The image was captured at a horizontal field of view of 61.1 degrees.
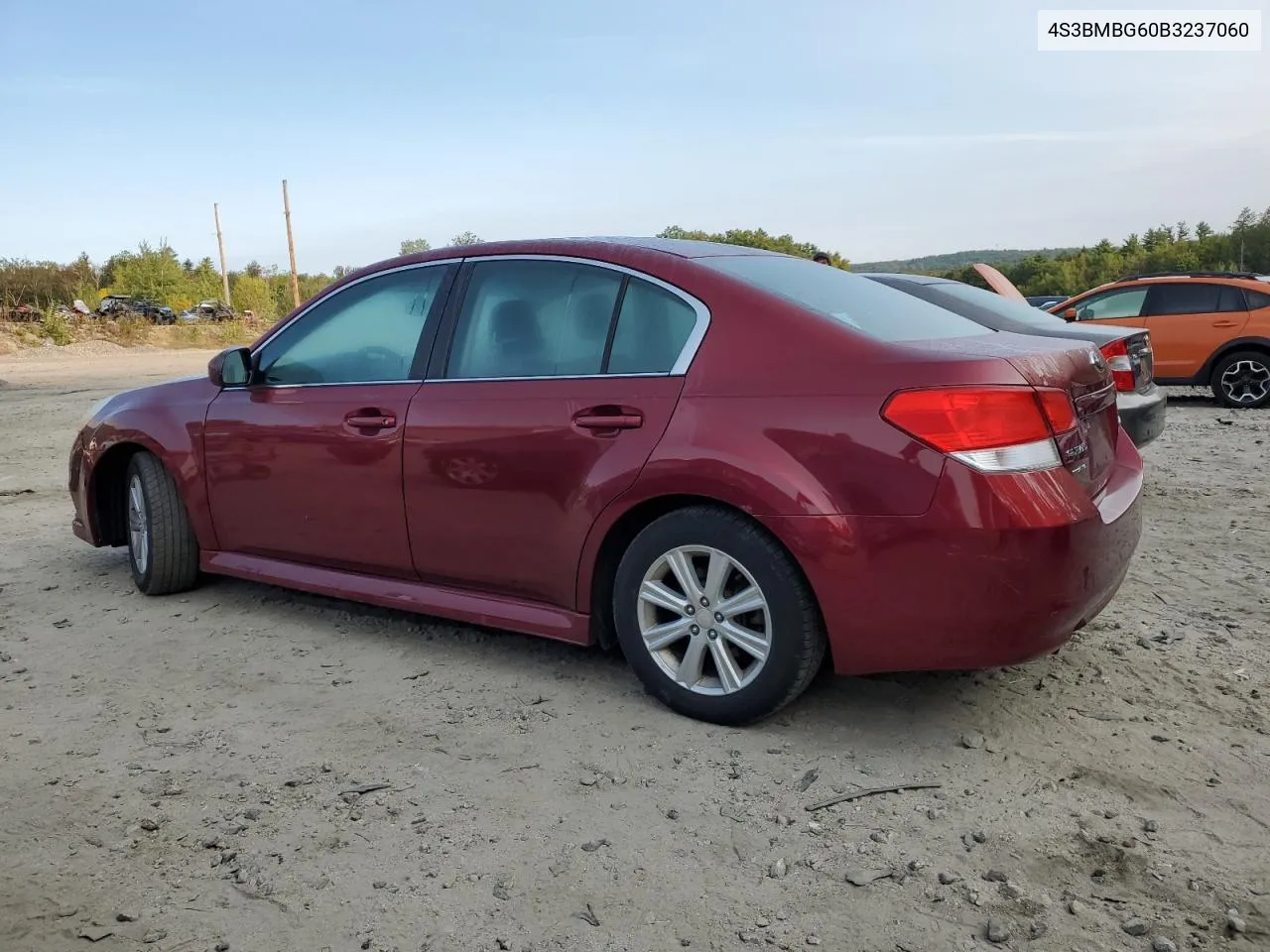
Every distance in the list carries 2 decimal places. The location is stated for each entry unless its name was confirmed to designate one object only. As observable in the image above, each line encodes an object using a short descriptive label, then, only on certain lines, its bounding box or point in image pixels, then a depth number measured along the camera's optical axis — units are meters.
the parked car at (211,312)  44.87
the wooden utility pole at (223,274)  58.21
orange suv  12.23
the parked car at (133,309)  39.31
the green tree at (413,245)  42.78
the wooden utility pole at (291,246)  49.29
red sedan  2.93
